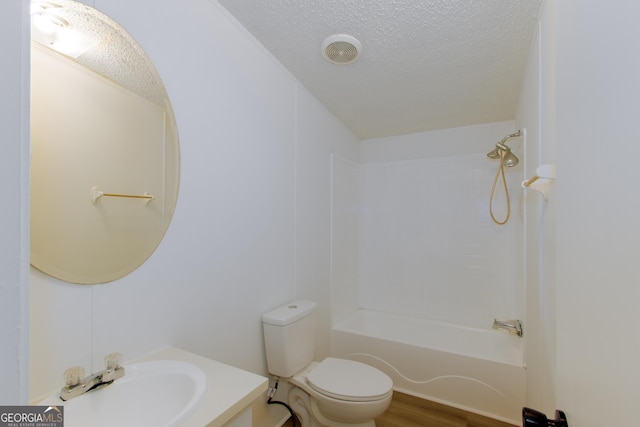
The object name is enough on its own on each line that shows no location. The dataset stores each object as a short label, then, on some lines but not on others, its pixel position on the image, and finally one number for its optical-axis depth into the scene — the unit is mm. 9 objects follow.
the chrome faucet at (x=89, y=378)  757
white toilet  1456
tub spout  2111
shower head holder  2102
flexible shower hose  2369
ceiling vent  1487
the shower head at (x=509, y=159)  2121
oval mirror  799
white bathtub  1897
